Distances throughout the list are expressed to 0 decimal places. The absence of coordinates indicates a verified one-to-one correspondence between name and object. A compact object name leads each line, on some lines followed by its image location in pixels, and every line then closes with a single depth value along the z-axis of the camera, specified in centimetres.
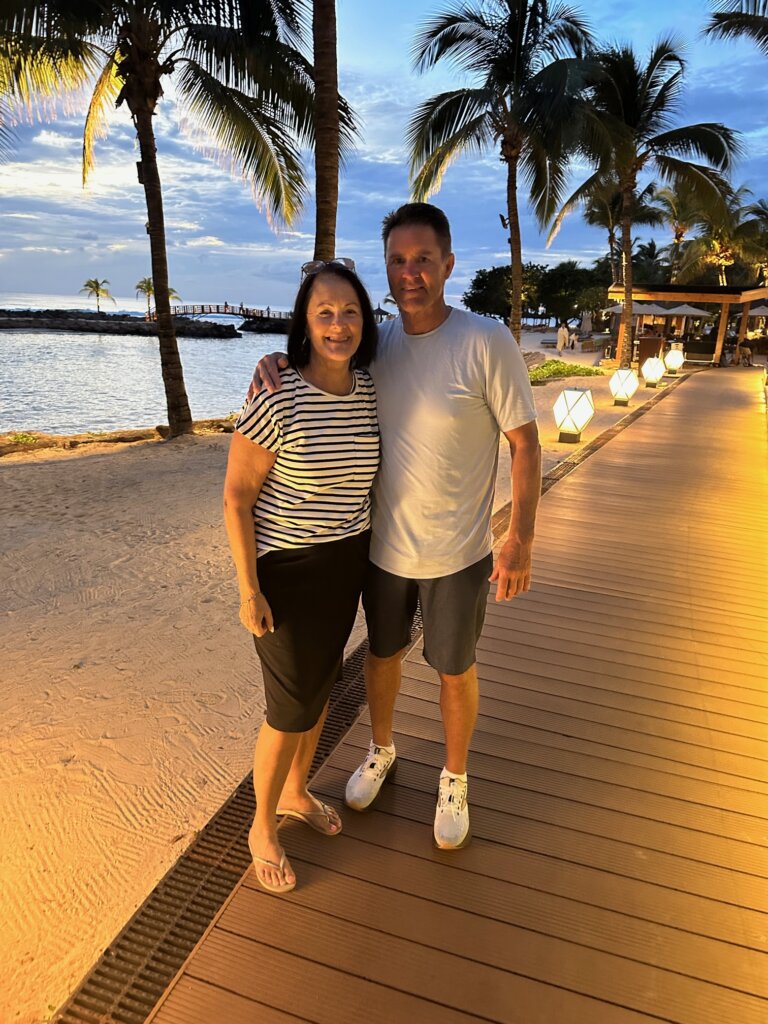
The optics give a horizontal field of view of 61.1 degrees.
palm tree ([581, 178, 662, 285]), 2988
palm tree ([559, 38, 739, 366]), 1705
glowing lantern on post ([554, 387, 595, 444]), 878
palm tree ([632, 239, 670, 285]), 5581
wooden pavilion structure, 2134
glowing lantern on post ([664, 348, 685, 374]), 1984
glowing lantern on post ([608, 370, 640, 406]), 1280
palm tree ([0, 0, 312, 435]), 838
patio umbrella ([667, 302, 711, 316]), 2692
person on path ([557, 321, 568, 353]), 3055
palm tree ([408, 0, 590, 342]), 1336
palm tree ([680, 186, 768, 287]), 3133
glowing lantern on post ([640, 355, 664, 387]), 1631
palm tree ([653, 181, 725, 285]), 3652
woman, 173
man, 188
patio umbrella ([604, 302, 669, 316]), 2656
